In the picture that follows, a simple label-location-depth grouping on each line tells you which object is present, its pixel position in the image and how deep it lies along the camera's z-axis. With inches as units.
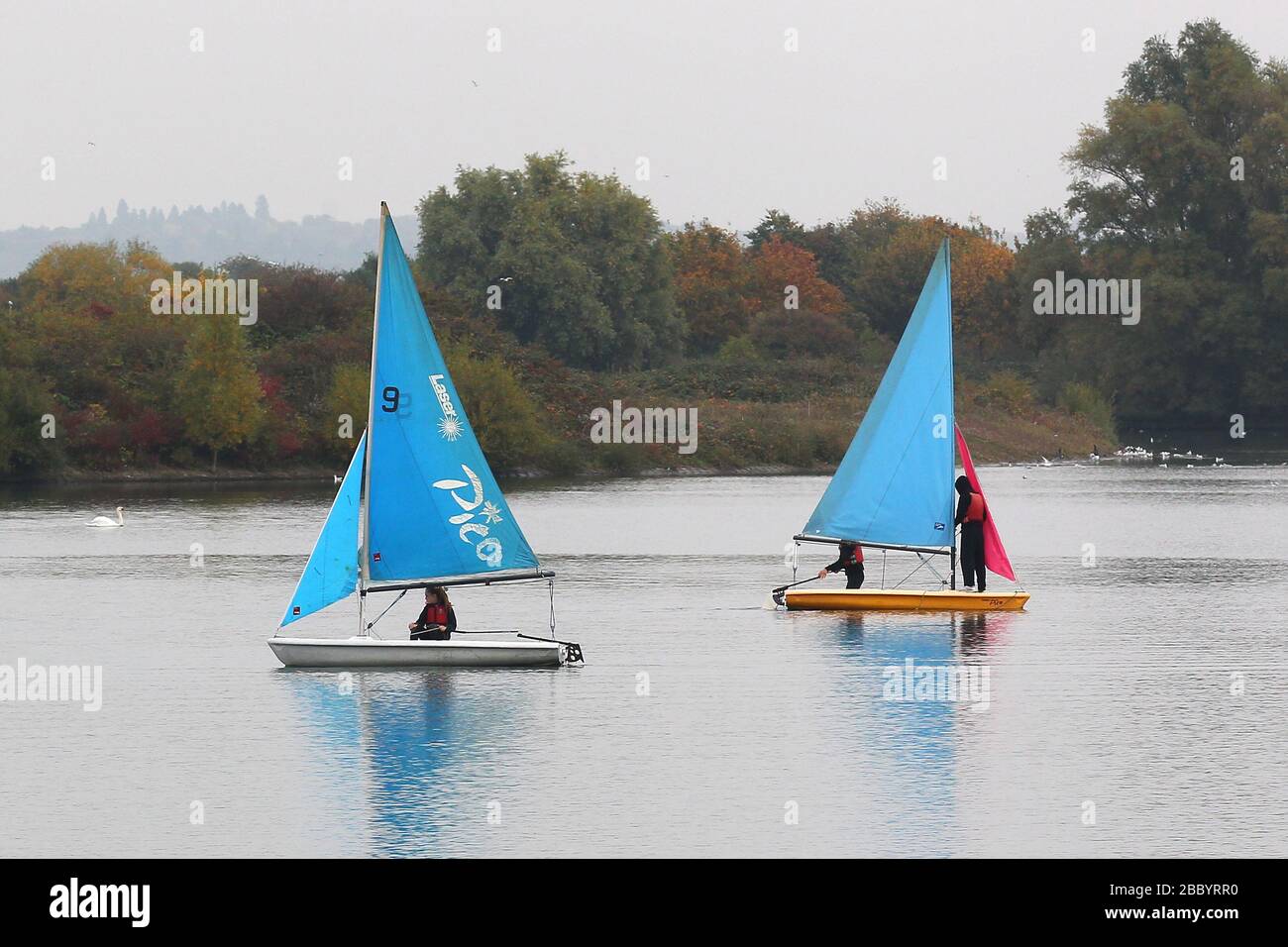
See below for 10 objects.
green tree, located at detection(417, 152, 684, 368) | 5113.2
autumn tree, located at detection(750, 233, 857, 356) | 5472.4
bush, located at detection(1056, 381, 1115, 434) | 4918.8
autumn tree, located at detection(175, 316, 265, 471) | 3784.5
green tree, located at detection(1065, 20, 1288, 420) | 4852.4
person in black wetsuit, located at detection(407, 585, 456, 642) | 1141.7
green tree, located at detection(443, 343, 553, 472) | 4013.3
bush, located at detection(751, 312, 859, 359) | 5442.9
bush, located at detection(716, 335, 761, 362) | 5310.0
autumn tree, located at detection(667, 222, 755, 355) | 6033.5
